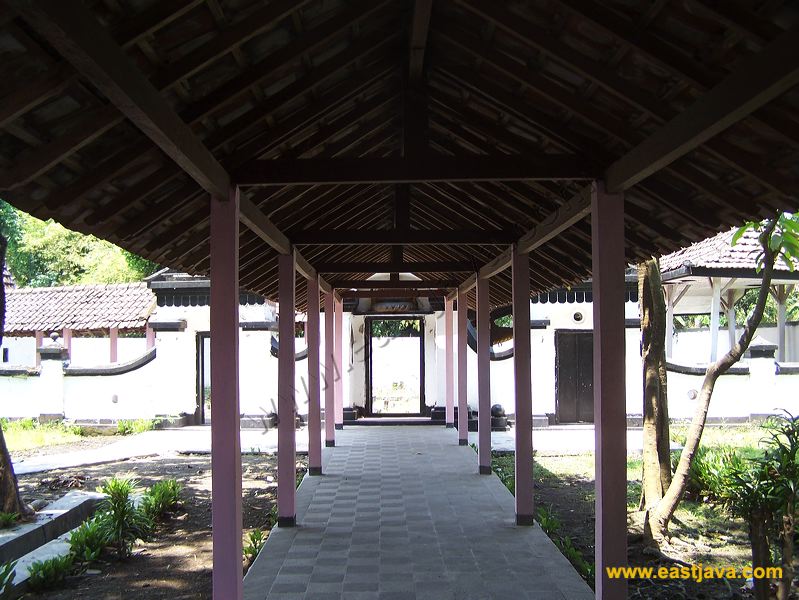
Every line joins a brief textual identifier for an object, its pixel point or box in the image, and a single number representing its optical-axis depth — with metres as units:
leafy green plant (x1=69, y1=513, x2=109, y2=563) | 5.48
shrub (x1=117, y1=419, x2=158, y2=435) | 13.78
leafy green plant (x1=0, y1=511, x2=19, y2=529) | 6.09
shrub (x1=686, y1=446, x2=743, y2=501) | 6.84
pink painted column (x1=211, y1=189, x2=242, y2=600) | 3.94
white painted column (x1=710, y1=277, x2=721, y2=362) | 12.64
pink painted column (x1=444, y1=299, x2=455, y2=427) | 12.77
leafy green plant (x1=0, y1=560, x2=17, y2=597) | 4.43
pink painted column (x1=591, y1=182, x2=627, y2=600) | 3.89
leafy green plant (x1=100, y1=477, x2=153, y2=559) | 5.75
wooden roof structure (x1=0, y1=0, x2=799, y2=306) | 2.55
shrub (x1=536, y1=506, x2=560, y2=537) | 6.07
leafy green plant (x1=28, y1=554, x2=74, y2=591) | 4.91
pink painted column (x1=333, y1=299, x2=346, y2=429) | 12.75
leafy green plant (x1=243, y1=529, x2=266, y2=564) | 5.46
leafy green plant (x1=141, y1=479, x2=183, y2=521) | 6.79
